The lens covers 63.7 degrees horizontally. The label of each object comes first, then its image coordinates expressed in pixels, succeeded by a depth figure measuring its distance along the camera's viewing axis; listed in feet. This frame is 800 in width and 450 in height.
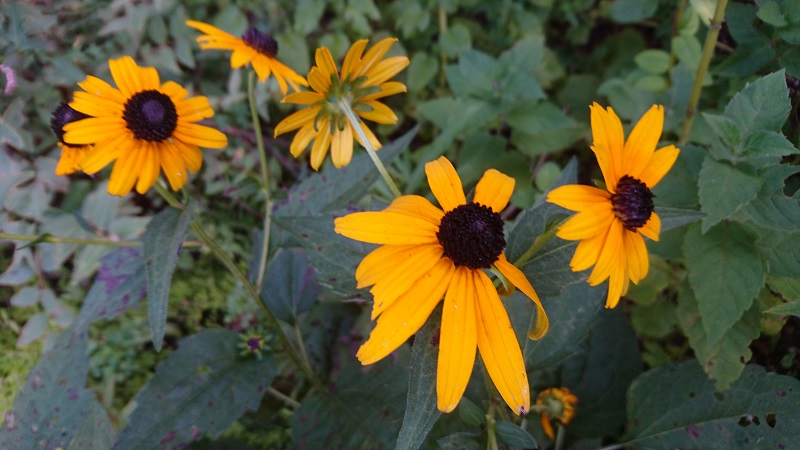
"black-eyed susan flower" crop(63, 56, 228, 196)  0.69
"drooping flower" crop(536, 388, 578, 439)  0.87
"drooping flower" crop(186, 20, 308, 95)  0.84
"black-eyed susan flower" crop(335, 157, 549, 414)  0.54
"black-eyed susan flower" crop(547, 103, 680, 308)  0.54
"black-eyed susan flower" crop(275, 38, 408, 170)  0.68
